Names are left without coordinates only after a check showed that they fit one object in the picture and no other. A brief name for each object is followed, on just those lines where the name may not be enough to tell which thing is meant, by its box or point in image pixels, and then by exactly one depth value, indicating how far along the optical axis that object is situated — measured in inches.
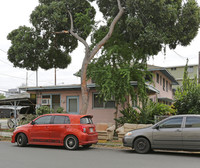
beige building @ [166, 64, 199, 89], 2108.8
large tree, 625.6
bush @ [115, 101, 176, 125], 610.8
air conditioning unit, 855.2
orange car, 449.7
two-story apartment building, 1088.5
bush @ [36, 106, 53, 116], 778.2
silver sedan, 390.3
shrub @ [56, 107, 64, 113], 775.0
